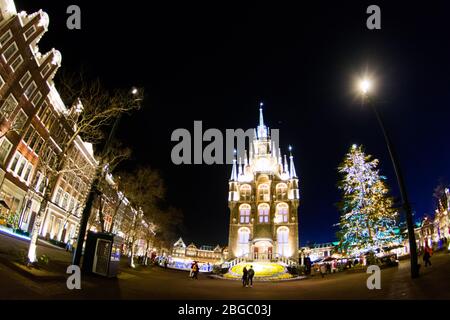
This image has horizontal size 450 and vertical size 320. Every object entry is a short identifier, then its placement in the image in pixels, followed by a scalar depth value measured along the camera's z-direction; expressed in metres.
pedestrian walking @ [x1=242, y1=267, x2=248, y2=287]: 21.02
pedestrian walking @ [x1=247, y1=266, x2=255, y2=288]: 20.55
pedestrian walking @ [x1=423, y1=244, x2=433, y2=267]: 17.62
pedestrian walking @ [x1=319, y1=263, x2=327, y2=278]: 30.37
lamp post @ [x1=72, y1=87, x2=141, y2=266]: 12.62
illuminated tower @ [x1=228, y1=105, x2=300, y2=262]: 54.25
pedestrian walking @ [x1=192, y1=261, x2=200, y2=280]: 26.72
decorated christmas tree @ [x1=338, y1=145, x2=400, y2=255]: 29.16
